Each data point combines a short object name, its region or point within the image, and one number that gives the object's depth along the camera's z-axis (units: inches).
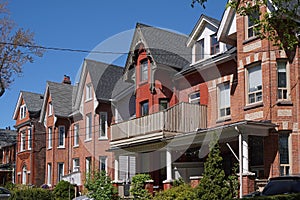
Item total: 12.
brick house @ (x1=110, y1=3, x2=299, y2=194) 908.6
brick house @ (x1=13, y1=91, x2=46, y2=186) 1991.9
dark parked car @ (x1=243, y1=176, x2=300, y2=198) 677.0
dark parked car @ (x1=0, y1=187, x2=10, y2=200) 1507.1
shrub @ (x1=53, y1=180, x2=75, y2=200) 1524.4
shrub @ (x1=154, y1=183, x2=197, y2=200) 918.4
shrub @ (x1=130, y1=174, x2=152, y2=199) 1121.4
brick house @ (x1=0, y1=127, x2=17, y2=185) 2317.9
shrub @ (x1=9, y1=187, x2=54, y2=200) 1384.1
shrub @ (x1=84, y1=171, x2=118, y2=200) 1153.4
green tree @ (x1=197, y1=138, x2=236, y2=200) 842.8
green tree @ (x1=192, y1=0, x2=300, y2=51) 636.0
